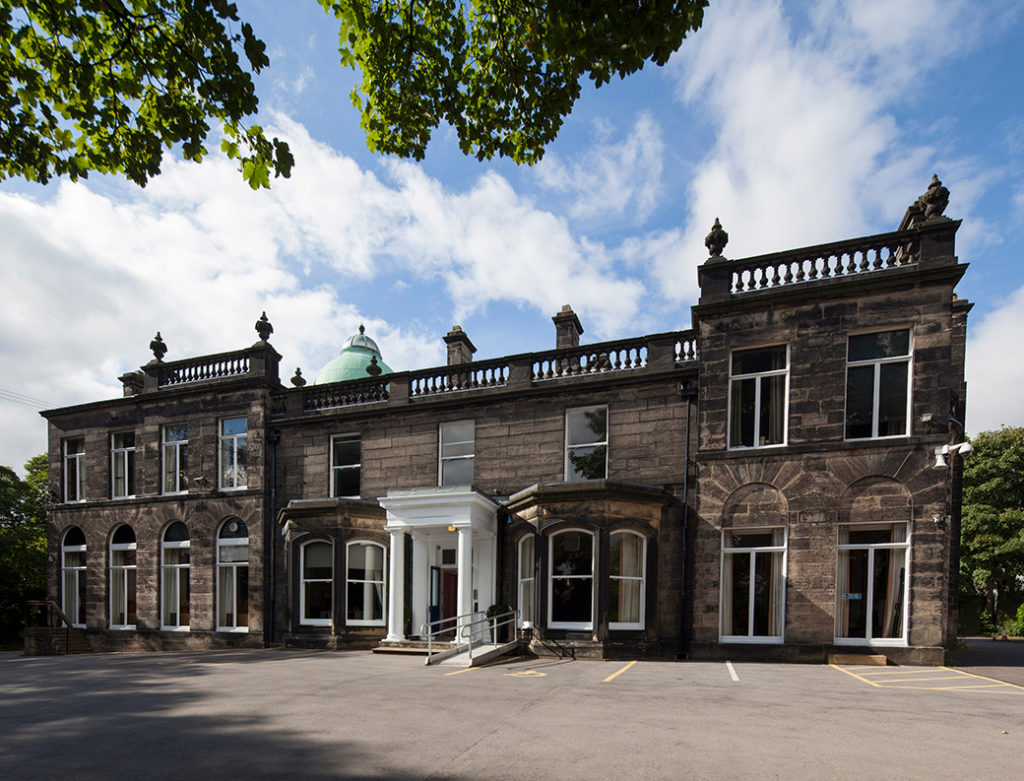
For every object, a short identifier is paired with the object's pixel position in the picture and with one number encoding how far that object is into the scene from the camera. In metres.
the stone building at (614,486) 12.96
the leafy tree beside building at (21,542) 26.55
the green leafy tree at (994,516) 30.17
